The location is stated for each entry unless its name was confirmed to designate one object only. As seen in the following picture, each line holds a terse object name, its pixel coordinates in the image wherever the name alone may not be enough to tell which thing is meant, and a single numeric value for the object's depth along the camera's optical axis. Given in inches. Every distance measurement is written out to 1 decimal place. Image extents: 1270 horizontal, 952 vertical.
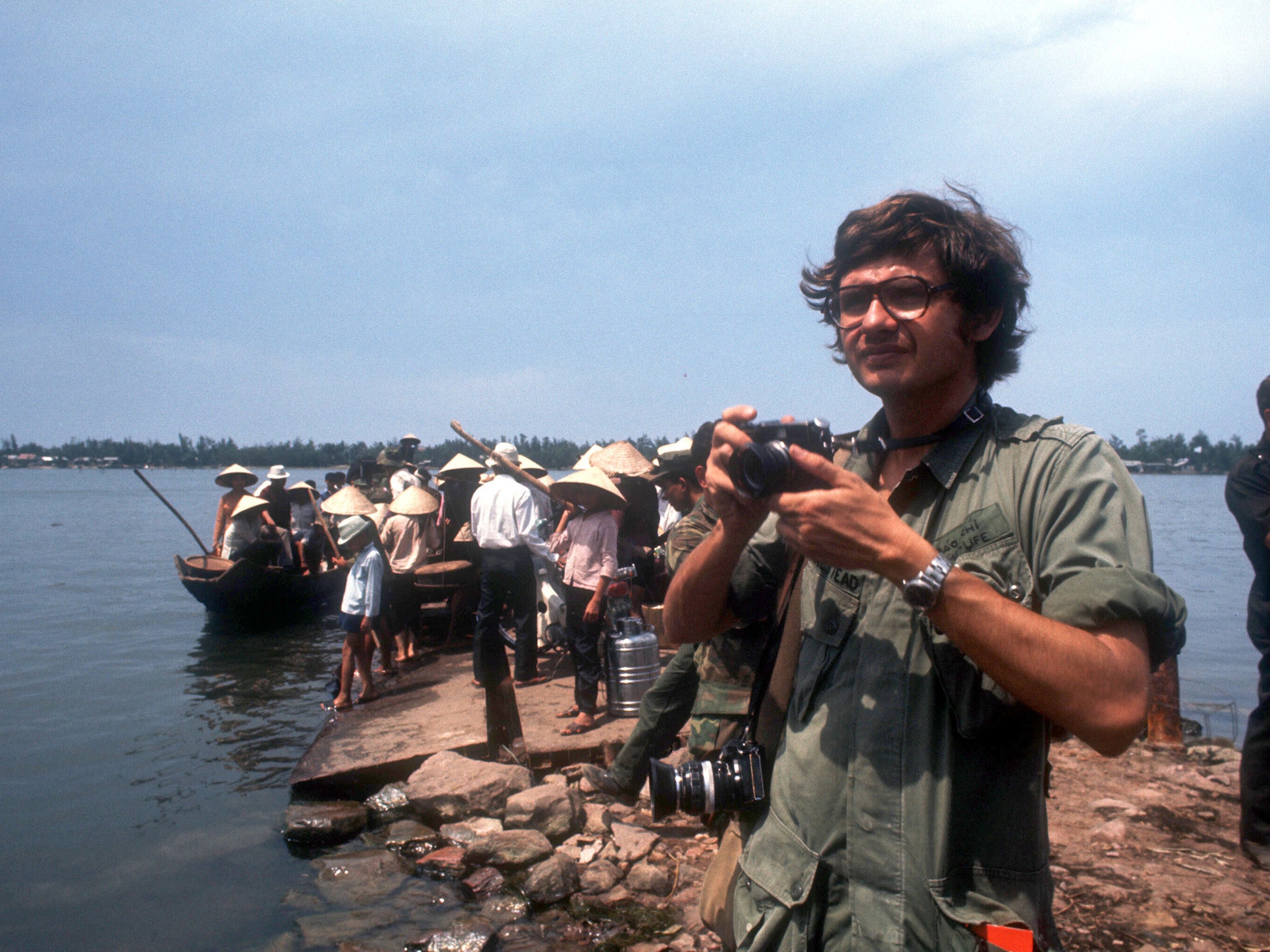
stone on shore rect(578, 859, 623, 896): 175.8
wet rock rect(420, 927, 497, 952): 160.2
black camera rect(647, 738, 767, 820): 64.2
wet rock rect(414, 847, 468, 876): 197.3
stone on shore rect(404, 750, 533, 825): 213.9
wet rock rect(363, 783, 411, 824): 227.0
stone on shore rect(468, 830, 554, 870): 191.8
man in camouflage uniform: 133.1
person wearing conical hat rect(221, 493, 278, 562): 497.0
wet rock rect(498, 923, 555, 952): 162.6
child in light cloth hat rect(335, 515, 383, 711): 302.0
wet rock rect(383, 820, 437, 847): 211.2
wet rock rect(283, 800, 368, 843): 223.0
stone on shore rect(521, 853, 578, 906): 175.9
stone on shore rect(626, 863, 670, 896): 171.6
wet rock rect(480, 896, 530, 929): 173.0
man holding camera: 46.1
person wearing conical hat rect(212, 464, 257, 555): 516.7
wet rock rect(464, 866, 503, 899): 186.7
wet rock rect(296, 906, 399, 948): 177.5
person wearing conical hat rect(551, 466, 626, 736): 261.1
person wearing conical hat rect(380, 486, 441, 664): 382.6
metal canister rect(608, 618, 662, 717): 246.7
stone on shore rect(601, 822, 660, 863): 183.9
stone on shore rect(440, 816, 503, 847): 205.8
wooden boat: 506.7
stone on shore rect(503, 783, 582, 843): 199.5
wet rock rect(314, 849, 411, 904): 193.5
